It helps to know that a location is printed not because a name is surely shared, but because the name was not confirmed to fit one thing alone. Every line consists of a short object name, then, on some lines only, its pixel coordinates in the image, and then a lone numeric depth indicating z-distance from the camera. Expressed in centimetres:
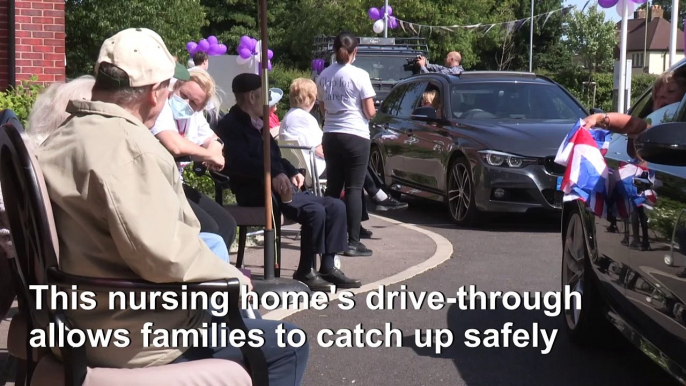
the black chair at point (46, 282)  301
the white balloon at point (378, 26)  3475
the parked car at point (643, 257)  401
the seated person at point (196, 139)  615
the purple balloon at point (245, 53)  1936
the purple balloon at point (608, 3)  1538
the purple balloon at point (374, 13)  3650
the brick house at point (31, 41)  1030
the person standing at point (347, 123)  848
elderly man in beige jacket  296
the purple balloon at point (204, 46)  2034
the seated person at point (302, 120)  931
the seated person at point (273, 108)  938
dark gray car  1040
